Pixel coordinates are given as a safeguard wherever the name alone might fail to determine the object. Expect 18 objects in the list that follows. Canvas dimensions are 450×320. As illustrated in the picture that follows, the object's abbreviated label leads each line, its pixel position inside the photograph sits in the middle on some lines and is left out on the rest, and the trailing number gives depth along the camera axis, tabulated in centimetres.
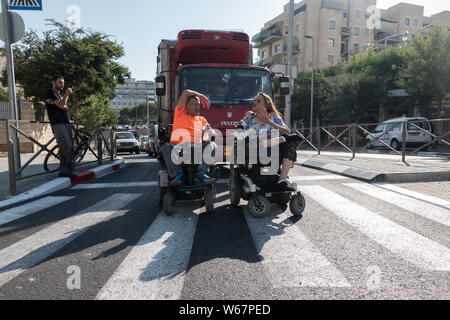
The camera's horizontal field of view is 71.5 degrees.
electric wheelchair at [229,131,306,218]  389
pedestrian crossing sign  676
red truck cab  680
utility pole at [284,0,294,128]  1404
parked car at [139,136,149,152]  2601
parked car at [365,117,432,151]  1066
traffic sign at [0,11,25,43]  692
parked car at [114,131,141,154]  2094
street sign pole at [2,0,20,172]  683
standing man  614
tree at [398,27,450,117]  2244
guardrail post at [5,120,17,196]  522
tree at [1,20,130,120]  1538
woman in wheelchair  411
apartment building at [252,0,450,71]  4584
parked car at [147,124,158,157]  1333
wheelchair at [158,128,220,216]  404
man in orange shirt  421
